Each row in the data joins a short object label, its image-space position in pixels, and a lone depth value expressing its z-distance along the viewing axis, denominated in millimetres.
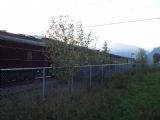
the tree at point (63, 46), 5719
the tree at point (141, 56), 21546
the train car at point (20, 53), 8816
